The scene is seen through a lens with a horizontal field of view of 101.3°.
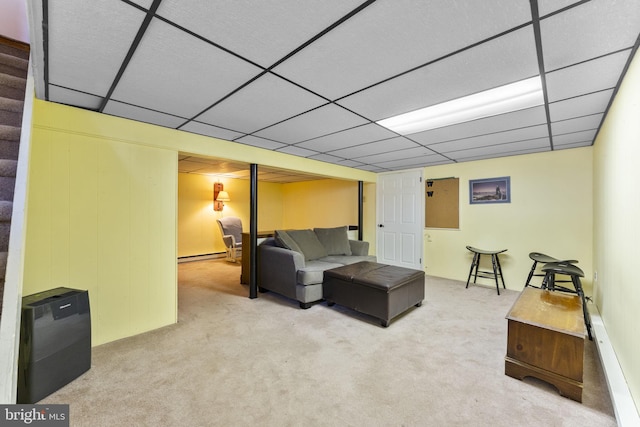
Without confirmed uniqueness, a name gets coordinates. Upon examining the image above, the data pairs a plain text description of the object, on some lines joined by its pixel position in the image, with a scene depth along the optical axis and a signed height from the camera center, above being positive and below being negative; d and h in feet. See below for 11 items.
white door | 16.58 -0.18
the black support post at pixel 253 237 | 11.66 -0.98
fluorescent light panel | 6.16 +2.96
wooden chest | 5.54 -2.91
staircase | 5.16 +2.45
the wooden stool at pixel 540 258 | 10.72 -1.78
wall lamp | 21.23 +1.53
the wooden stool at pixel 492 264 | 12.85 -2.53
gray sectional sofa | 10.75 -2.13
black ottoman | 8.95 -2.72
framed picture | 13.37 +1.35
